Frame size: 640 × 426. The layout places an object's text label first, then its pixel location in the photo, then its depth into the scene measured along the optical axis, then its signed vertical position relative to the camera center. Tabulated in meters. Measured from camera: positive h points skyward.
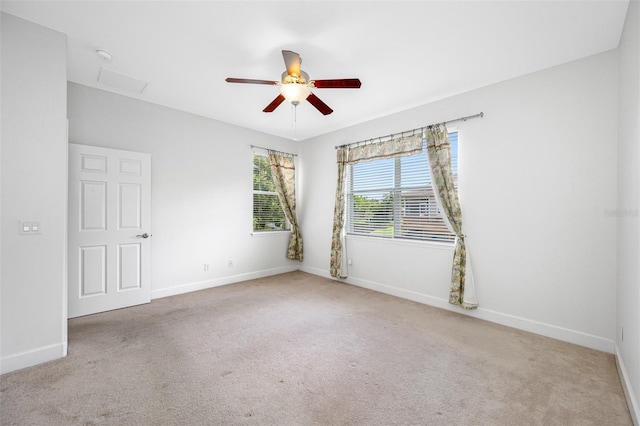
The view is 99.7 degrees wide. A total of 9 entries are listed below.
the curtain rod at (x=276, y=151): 5.04 +1.22
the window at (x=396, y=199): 3.82 +0.22
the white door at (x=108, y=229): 3.20 -0.23
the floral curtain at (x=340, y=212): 4.63 +0.01
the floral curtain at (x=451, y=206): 3.33 +0.10
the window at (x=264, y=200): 5.15 +0.23
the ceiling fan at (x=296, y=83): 2.35 +1.18
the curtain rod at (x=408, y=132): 3.35 +1.21
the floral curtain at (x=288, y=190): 5.28 +0.46
